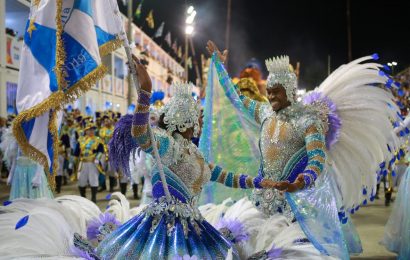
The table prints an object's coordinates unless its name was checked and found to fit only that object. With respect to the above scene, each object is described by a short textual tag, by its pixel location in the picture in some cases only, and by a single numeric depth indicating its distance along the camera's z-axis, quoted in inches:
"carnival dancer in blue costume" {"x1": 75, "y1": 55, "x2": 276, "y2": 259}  105.9
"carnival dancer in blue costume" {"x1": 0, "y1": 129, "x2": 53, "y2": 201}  274.8
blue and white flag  117.4
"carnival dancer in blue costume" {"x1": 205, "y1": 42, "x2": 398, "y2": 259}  128.7
